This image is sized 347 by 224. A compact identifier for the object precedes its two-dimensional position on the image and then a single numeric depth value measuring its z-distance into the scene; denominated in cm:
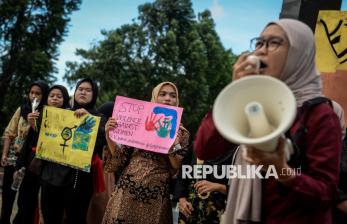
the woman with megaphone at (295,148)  137
